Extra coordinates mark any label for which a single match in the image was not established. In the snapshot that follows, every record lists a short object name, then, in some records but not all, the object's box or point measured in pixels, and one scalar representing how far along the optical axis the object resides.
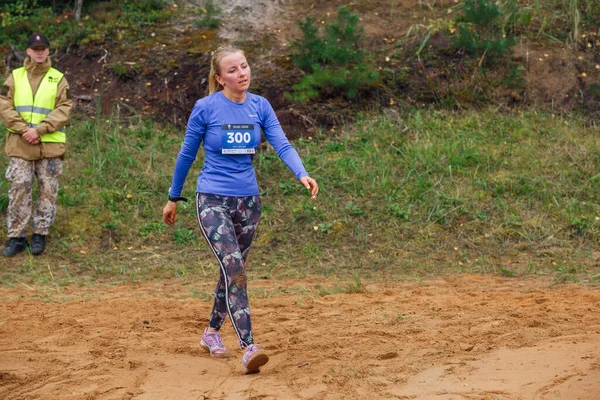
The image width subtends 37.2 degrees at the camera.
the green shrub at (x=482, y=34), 12.20
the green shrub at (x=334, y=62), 11.73
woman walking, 5.51
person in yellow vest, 9.16
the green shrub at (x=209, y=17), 13.23
